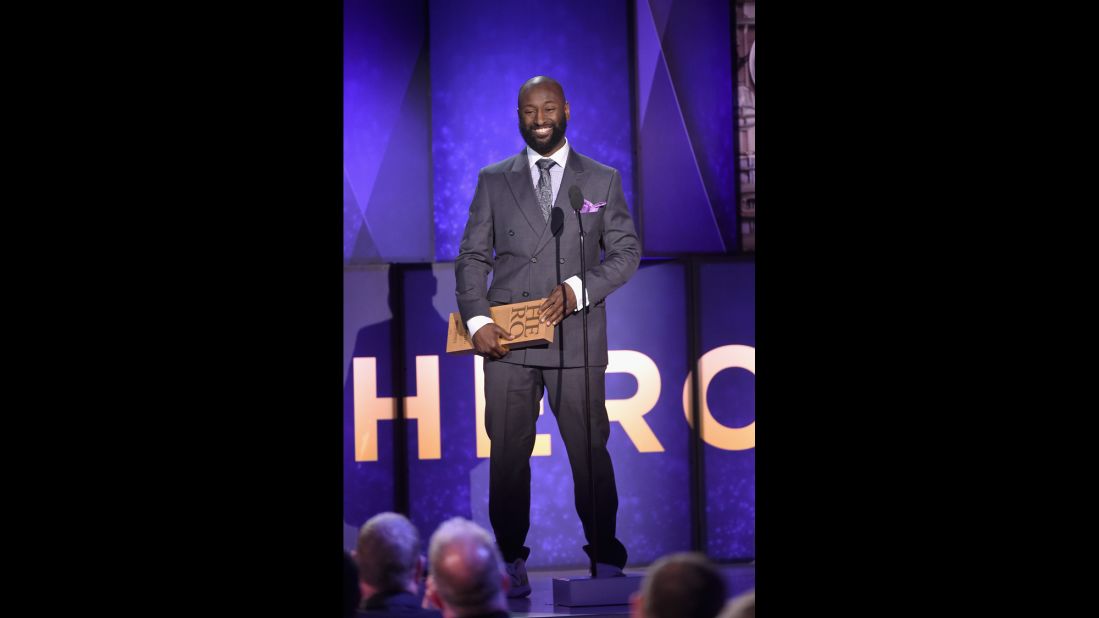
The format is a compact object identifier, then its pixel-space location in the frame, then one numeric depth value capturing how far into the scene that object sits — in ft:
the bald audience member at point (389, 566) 21.35
